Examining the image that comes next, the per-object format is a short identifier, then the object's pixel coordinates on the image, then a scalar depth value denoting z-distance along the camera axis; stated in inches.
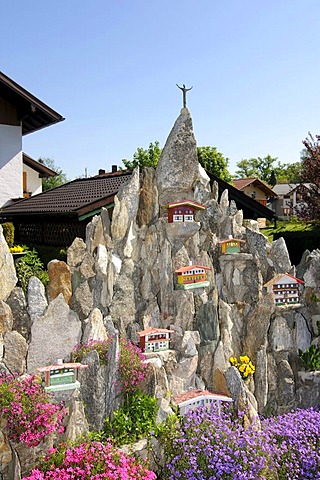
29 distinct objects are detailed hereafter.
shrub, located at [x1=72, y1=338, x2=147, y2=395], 307.7
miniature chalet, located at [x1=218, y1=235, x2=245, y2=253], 402.6
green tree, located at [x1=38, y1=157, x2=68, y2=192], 2417.6
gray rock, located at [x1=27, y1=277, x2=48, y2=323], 313.9
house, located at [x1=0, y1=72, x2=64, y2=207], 639.1
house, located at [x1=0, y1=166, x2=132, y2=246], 468.8
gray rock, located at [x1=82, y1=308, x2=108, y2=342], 315.6
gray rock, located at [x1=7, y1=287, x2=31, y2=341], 308.8
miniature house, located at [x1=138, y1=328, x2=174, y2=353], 342.0
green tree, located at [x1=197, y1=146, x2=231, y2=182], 1560.0
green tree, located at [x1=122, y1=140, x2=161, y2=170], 1395.2
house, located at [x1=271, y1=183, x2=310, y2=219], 1973.4
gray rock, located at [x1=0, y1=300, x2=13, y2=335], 298.0
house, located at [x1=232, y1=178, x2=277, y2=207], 1565.0
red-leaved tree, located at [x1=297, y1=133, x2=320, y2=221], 698.2
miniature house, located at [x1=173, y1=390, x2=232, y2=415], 319.9
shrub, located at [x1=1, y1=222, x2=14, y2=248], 473.1
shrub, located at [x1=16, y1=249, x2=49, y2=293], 347.9
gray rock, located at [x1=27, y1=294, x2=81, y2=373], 302.8
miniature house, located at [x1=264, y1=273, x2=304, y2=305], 398.6
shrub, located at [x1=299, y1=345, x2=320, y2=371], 385.7
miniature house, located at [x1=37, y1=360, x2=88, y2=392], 285.0
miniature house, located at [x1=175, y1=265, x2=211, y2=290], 369.7
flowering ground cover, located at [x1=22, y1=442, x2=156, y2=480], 242.7
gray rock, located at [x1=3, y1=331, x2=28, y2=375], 293.9
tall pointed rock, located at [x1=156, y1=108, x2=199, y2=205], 398.9
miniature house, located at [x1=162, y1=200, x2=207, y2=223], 387.5
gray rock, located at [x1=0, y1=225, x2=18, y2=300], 313.9
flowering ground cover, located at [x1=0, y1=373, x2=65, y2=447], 253.6
